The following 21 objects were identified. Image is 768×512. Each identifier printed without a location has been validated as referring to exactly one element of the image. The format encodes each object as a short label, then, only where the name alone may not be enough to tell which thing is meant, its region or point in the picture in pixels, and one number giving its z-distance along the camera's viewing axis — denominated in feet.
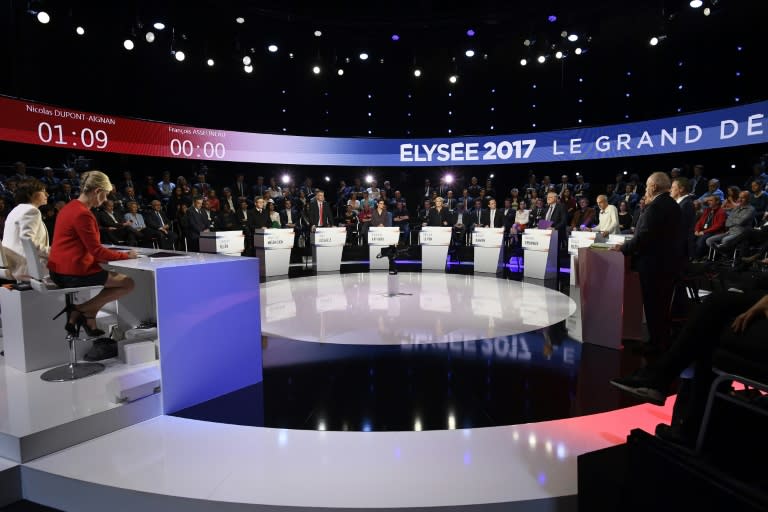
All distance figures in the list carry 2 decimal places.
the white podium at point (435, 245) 30.45
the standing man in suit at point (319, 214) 33.19
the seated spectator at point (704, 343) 5.21
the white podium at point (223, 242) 25.76
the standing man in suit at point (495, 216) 32.60
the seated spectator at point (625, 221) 29.07
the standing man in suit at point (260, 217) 31.53
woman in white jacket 11.17
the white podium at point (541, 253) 26.35
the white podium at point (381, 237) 30.17
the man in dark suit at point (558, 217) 27.78
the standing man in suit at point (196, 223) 29.07
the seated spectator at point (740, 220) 24.71
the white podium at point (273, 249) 27.55
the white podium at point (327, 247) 29.53
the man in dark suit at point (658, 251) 11.05
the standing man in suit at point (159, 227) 29.25
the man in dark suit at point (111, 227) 26.81
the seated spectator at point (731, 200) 27.02
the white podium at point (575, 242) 22.90
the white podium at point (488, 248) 28.68
